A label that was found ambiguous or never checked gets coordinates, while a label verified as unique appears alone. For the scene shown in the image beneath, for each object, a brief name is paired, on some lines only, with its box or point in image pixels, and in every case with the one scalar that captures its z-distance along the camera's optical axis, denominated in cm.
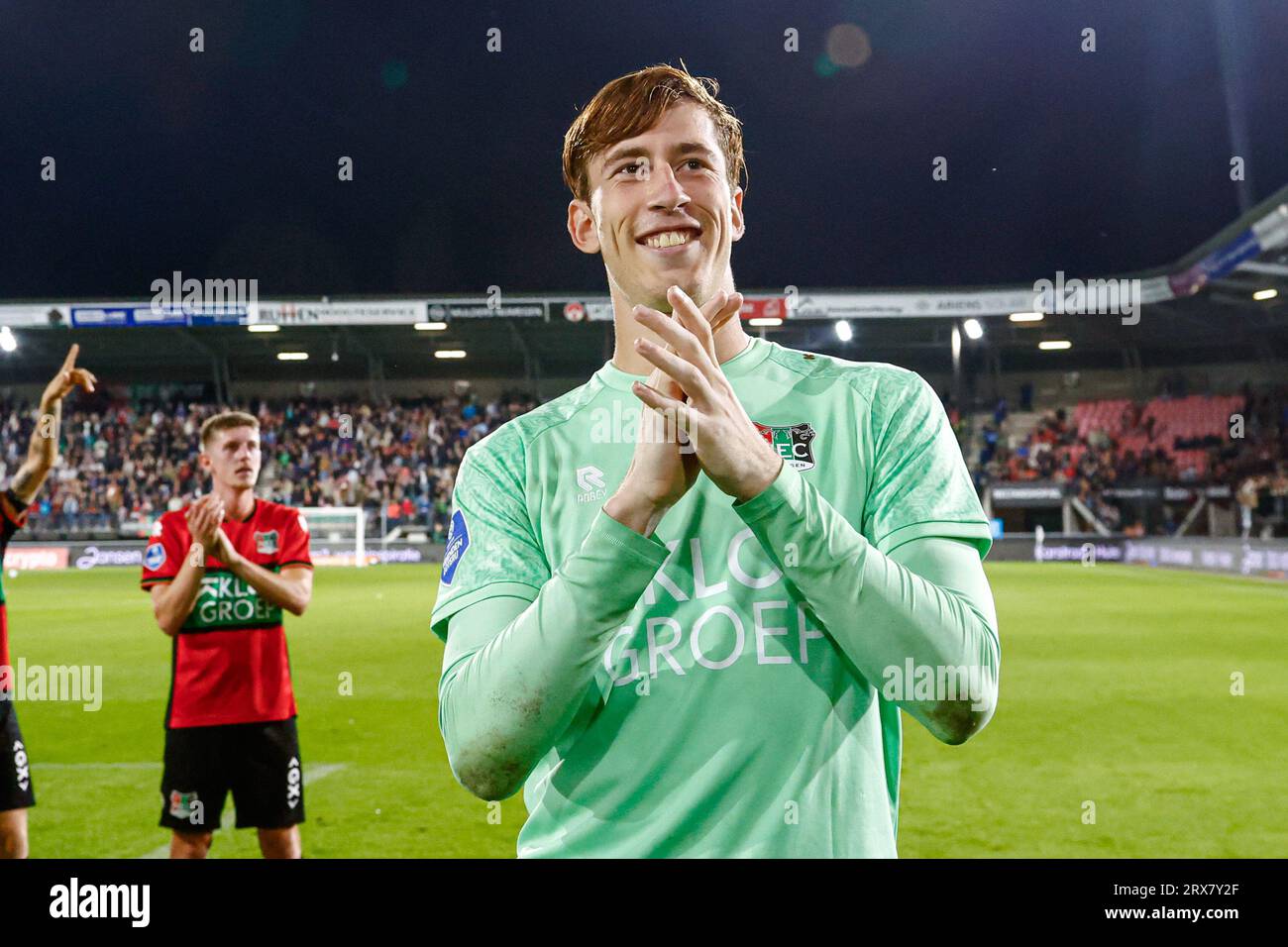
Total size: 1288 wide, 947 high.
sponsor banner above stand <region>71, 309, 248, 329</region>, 2894
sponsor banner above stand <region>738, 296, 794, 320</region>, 2950
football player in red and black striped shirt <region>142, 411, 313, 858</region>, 458
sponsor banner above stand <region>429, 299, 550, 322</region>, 2922
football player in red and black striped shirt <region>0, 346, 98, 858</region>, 455
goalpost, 2944
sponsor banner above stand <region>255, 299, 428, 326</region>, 2934
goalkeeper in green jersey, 128
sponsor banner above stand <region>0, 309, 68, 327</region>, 2950
